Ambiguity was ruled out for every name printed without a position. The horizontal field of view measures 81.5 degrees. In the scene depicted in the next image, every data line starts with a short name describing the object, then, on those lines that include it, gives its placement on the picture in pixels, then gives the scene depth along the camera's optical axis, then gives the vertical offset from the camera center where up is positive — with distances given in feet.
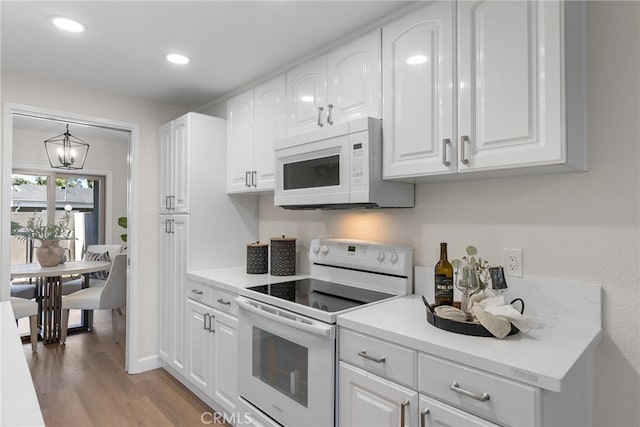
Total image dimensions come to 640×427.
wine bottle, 5.13 -0.93
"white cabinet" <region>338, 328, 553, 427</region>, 3.44 -1.89
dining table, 12.03 -2.62
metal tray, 4.17 -1.31
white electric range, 5.24 -1.68
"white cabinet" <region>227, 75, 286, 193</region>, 7.93 +1.83
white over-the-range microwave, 5.78 +0.74
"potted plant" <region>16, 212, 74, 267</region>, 12.62 -0.78
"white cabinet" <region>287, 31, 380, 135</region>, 5.99 +2.28
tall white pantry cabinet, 8.98 -0.09
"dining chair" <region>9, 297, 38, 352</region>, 10.52 -2.77
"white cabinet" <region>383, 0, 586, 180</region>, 4.10 +1.57
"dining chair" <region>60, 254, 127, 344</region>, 11.90 -2.70
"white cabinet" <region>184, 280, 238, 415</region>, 7.31 -2.81
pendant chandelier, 13.35 +2.54
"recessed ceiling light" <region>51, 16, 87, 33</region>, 6.06 +3.19
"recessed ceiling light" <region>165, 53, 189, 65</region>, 7.38 +3.17
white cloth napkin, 4.04 -1.10
